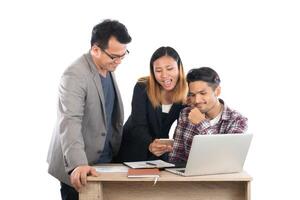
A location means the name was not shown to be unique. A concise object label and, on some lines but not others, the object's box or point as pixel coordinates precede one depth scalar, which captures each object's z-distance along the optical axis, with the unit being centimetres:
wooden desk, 257
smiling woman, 305
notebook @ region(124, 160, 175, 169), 264
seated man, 283
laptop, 238
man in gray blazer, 268
